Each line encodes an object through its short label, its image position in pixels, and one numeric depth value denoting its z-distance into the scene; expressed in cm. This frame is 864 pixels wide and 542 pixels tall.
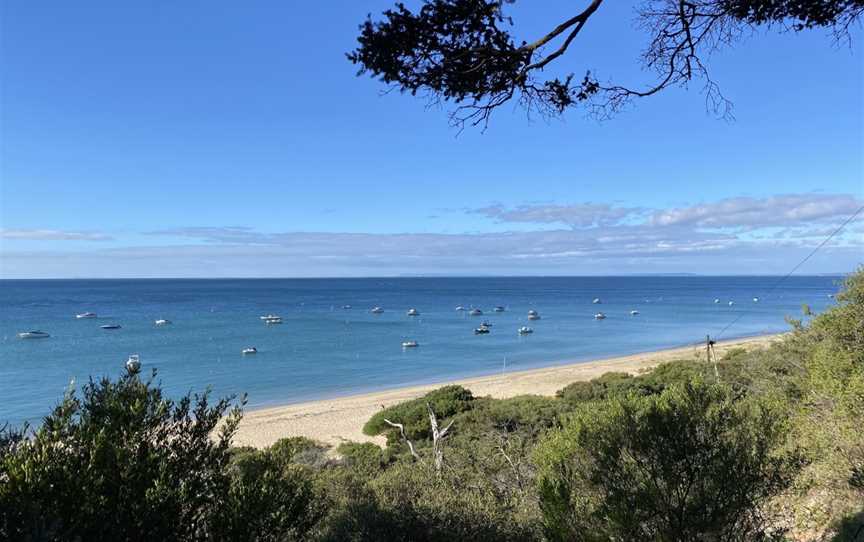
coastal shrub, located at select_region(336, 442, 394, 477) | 1212
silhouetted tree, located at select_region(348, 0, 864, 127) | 434
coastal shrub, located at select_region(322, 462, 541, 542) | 565
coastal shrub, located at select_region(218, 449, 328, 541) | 374
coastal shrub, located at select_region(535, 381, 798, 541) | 480
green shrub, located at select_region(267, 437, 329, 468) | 448
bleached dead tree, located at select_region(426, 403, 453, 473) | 959
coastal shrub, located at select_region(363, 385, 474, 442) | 1809
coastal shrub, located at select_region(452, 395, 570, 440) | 1537
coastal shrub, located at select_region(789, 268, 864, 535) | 696
